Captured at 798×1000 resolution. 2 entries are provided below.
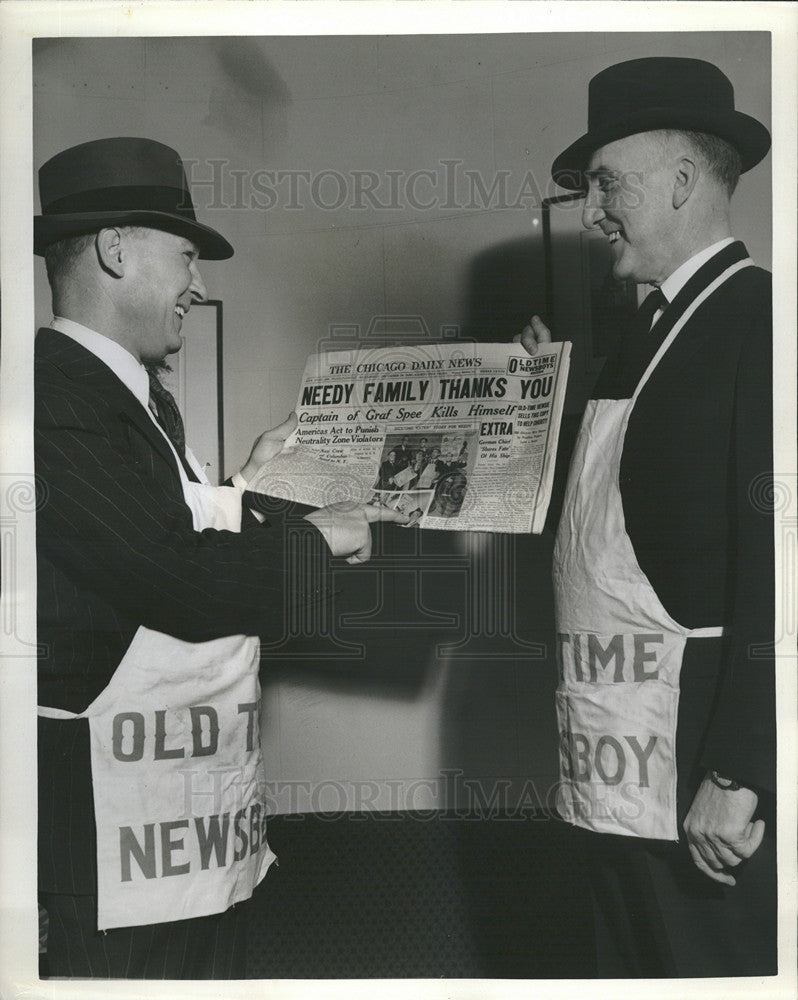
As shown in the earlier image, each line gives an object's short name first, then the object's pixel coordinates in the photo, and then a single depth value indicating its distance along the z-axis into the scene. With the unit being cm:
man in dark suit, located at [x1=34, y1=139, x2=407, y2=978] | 147
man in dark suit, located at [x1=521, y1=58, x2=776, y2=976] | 147
